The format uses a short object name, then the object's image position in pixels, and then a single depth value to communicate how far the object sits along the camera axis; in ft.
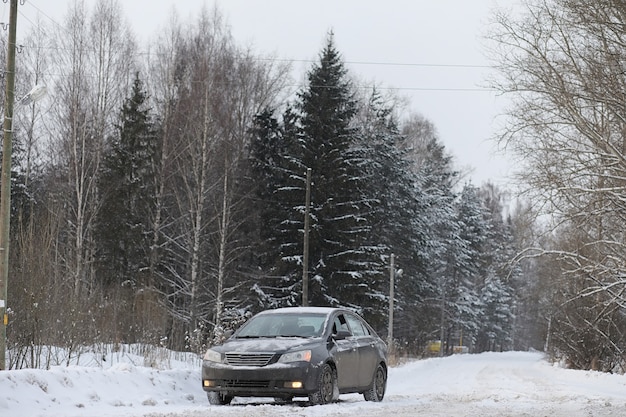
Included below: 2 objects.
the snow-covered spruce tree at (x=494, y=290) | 269.03
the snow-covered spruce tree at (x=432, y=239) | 185.47
